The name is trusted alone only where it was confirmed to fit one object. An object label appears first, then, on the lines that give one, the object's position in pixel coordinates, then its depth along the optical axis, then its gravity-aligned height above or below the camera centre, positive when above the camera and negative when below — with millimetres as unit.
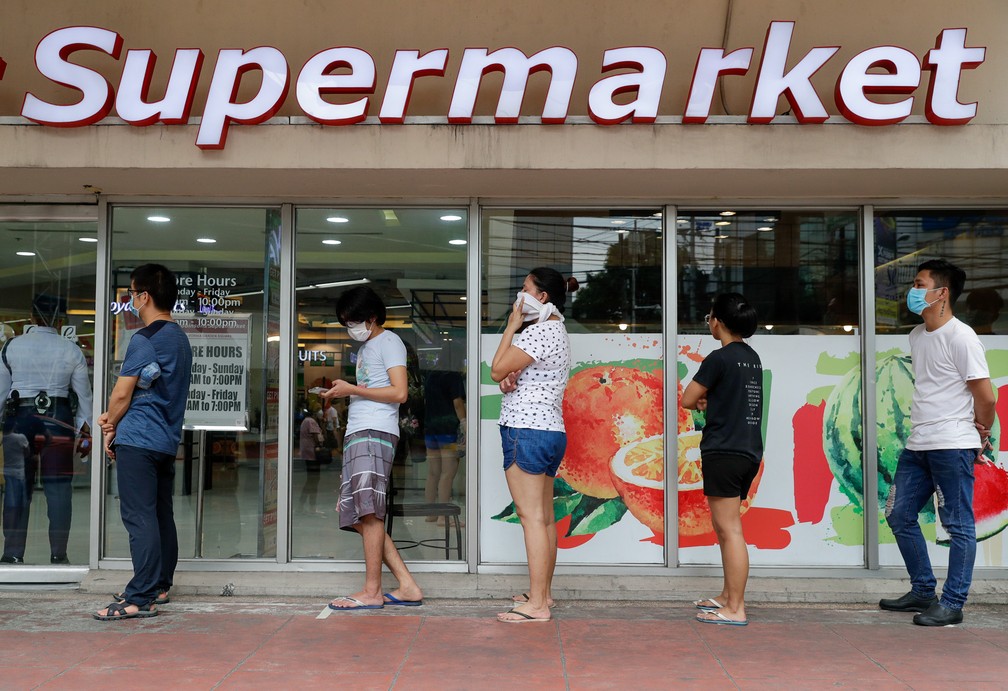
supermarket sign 5348 +1657
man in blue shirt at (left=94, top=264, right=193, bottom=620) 5078 -312
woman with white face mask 5035 -233
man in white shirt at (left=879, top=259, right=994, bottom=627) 5066 -318
